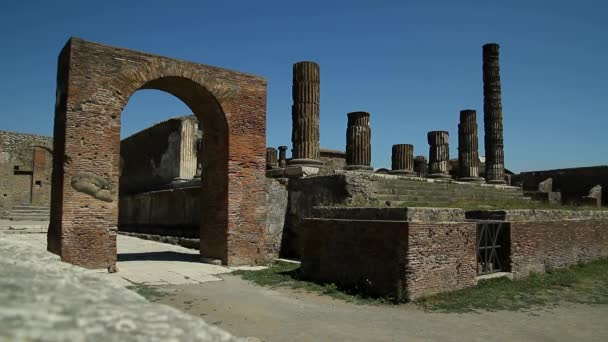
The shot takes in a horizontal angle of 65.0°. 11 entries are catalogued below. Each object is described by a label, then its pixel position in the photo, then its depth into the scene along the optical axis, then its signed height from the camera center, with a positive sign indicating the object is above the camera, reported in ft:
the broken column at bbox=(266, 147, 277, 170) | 74.69 +7.61
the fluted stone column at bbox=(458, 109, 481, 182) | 69.51 +9.14
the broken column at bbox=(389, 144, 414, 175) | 62.44 +6.38
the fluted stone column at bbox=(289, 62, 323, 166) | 48.75 +9.93
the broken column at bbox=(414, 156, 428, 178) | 89.25 +7.98
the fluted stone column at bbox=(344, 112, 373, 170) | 53.21 +7.24
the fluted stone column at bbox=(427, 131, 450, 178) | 67.36 +7.73
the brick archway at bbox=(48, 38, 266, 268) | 31.53 +4.27
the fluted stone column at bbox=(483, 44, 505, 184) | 72.08 +14.61
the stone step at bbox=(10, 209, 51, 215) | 88.28 -1.52
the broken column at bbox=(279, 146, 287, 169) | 94.48 +10.67
